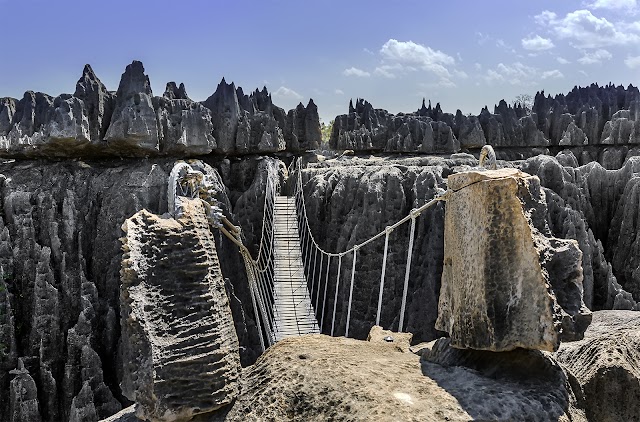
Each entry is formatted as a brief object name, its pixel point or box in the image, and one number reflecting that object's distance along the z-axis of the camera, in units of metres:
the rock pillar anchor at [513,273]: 2.68
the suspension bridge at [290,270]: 7.95
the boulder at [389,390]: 2.44
